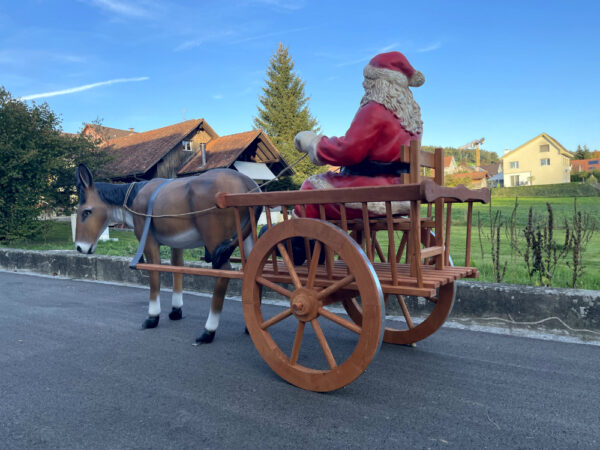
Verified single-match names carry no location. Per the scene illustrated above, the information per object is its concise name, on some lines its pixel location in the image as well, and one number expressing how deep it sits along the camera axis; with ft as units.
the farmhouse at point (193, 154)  70.44
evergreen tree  113.50
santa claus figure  9.47
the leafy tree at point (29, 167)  40.19
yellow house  179.32
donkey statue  11.91
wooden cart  7.71
